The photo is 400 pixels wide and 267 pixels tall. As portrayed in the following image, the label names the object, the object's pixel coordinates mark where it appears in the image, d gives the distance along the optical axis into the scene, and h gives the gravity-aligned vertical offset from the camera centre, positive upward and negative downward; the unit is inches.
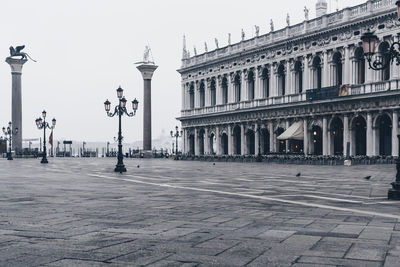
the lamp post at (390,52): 452.1 +84.9
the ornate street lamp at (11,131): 2372.0 +58.6
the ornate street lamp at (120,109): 986.1 +67.4
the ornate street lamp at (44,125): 1635.1 +66.3
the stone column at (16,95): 2495.1 +223.0
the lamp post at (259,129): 2010.3 +53.9
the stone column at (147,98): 2506.2 +208.4
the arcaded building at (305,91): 1569.9 +177.5
